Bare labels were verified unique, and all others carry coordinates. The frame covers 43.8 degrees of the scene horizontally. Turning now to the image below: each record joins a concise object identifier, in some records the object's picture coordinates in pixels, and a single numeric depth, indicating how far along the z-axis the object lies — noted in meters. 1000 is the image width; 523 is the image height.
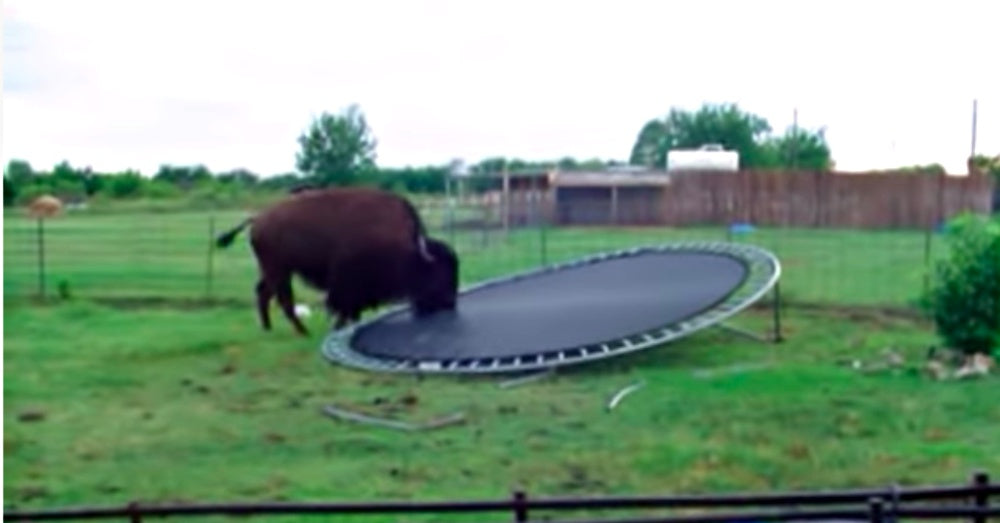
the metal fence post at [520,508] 3.33
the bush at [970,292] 8.53
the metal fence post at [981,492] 3.40
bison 10.83
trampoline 8.70
